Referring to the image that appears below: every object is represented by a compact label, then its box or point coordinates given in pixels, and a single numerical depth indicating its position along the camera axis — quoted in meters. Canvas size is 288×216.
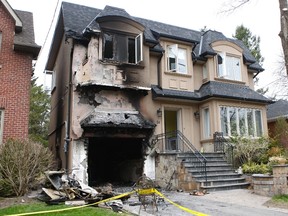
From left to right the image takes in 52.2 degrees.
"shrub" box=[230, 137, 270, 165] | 14.24
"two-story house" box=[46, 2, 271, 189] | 13.51
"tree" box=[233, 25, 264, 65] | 35.59
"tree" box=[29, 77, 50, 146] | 30.33
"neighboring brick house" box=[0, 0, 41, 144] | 11.34
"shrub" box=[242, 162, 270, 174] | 12.45
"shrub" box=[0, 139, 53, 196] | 9.38
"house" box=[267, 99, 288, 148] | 18.86
